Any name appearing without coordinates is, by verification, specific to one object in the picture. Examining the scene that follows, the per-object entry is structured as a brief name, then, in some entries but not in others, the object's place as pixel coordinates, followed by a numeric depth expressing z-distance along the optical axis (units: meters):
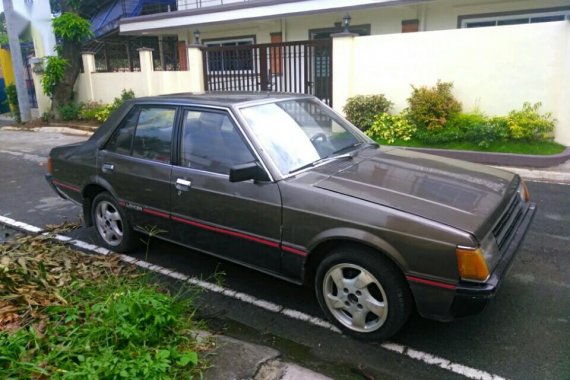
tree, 15.48
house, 8.98
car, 2.89
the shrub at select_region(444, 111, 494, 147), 8.78
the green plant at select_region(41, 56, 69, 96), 15.91
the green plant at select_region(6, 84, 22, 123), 18.27
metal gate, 11.55
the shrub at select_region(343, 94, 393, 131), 10.53
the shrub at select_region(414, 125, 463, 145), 9.18
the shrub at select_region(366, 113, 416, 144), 9.86
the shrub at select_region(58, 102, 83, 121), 16.03
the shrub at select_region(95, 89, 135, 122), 14.99
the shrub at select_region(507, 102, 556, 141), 8.66
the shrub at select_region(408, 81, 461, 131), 9.51
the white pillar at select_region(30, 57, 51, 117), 16.83
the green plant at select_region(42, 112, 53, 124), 16.66
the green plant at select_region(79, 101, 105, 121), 15.48
